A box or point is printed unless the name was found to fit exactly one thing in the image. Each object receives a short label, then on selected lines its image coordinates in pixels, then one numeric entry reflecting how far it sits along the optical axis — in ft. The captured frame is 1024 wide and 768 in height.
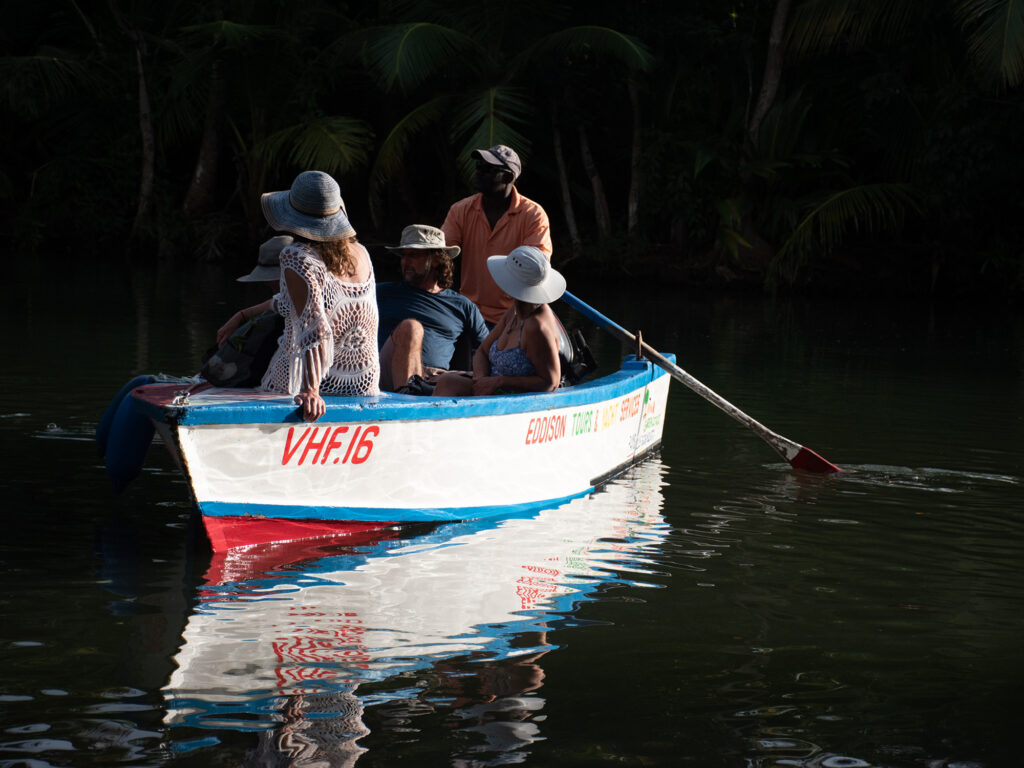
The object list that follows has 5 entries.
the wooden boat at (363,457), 35.47
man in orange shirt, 50.08
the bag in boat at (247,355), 38.75
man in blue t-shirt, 44.68
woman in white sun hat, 43.11
